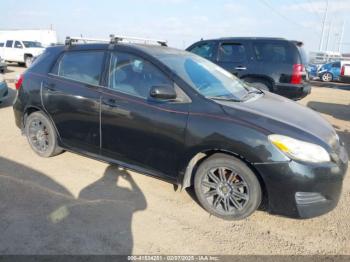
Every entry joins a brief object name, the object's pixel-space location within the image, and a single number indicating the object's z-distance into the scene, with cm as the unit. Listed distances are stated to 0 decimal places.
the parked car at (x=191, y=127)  298
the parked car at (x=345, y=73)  1302
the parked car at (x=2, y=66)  1437
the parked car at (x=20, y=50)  2045
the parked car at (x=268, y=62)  751
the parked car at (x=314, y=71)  2192
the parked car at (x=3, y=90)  784
